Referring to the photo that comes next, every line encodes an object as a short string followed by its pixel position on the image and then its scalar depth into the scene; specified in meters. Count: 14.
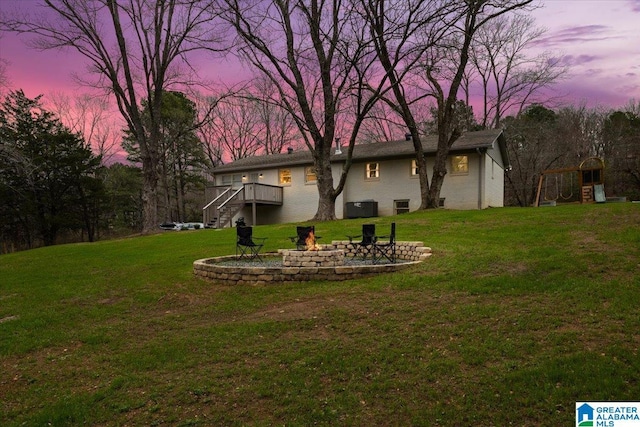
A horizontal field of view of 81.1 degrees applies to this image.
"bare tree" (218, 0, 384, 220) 16.94
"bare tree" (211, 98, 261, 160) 37.34
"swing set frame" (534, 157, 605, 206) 15.64
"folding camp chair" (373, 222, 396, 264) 8.55
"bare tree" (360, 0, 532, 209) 14.09
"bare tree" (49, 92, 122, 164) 29.92
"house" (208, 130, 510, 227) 20.34
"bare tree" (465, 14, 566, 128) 27.30
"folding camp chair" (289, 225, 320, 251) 8.53
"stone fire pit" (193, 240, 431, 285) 7.49
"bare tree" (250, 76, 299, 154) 36.41
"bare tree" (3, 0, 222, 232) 19.97
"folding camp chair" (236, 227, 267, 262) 9.31
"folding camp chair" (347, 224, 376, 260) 8.92
